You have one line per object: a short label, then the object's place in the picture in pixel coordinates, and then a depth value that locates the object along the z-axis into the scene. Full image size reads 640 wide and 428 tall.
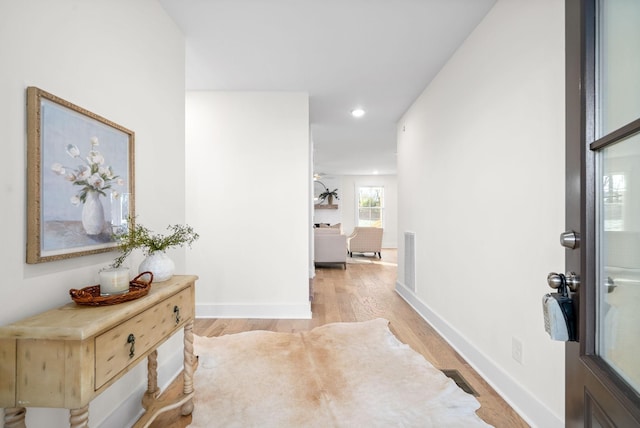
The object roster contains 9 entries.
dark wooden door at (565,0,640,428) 0.70
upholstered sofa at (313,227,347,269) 6.38
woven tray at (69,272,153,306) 1.12
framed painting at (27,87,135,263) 1.11
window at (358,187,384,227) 11.09
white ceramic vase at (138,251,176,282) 1.53
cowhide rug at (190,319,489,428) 1.70
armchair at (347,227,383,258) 8.07
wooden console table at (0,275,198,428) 0.92
